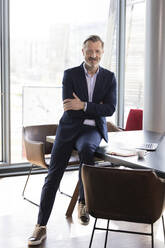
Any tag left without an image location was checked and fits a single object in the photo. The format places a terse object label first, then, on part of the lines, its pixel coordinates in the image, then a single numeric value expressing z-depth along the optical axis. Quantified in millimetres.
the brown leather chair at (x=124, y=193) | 2668
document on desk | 3331
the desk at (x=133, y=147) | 3039
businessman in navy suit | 3775
